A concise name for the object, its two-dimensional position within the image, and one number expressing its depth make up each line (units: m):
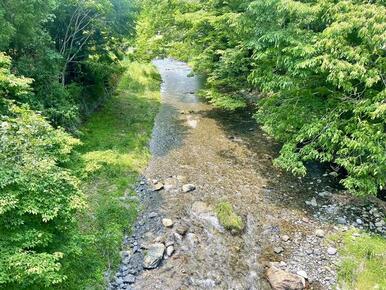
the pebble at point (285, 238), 12.14
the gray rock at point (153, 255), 10.82
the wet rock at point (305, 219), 13.13
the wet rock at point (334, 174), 16.16
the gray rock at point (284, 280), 10.09
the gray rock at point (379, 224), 12.59
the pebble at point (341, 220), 12.90
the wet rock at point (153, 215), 13.32
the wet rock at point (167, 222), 12.70
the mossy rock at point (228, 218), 12.67
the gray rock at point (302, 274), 10.55
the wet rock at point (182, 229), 12.37
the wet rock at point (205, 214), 12.92
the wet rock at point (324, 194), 14.67
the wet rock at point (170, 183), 15.38
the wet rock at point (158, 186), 15.20
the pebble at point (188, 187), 15.07
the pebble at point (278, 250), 11.59
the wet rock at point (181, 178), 15.92
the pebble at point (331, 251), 11.48
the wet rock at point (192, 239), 11.92
